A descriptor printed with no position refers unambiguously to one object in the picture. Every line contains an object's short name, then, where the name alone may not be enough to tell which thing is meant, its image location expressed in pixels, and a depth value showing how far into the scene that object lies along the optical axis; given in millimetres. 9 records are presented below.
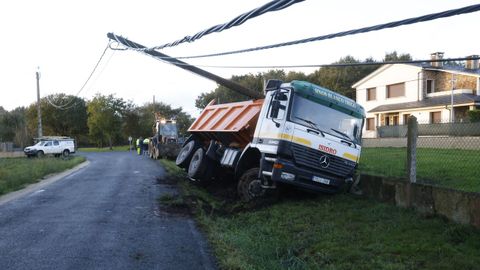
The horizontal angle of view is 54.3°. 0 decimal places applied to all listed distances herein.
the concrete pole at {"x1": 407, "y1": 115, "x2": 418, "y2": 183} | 8495
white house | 33312
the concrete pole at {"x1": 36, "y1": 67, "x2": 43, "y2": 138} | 38912
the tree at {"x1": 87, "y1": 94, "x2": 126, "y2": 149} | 63906
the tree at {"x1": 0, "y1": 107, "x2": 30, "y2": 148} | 58469
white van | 40219
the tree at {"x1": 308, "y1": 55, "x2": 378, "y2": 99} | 52597
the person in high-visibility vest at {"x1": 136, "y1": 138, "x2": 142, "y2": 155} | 42250
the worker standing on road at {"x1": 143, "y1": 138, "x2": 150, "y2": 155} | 40650
